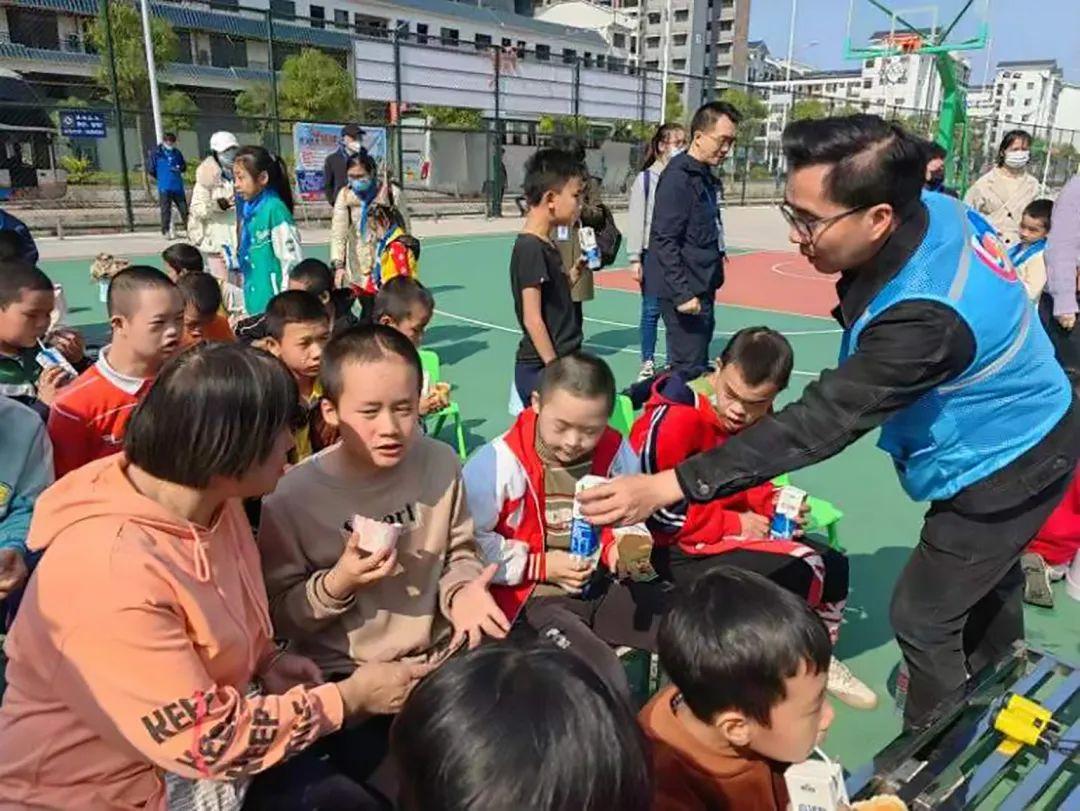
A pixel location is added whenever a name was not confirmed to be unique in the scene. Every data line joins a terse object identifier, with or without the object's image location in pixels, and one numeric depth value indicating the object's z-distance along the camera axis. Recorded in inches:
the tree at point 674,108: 1758.1
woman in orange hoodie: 57.7
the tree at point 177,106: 932.6
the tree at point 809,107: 1679.4
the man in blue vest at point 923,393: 79.4
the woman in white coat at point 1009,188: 295.1
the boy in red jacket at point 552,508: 103.0
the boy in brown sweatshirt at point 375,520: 86.0
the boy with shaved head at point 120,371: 116.6
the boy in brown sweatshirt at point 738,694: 63.4
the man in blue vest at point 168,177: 551.5
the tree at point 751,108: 1380.2
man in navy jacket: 205.8
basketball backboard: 890.1
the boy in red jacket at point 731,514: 114.9
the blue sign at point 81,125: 610.2
